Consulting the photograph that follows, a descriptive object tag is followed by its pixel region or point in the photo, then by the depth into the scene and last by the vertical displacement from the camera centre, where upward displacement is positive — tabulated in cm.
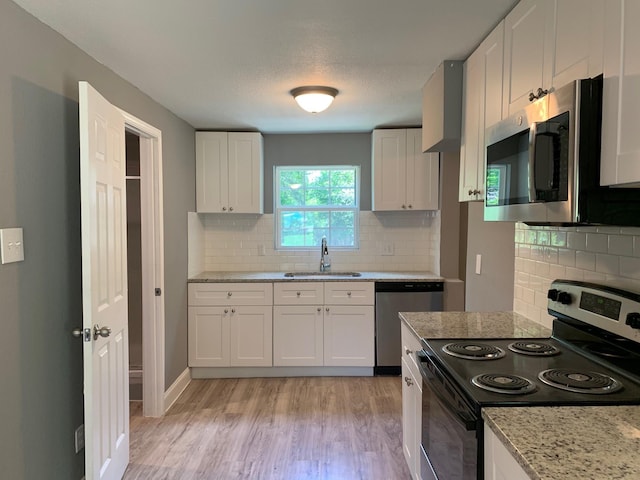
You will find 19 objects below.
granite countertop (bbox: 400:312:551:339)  190 -47
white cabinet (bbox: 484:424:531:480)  99 -58
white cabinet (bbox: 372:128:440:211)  407 +52
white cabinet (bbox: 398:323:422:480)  197 -86
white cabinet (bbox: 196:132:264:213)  413 +53
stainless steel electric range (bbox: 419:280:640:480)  122 -47
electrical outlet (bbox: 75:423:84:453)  211 -104
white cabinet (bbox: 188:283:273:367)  387 -92
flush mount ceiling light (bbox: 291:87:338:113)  283 +86
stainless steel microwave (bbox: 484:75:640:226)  118 +19
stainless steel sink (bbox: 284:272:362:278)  409 -46
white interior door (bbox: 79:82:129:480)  187 -28
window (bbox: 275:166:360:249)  450 +21
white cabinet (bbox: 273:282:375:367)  385 -87
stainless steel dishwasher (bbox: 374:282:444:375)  380 -70
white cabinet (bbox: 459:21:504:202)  191 +58
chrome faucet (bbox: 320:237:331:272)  432 -33
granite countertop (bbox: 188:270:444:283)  383 -46
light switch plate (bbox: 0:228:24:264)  160 -7
